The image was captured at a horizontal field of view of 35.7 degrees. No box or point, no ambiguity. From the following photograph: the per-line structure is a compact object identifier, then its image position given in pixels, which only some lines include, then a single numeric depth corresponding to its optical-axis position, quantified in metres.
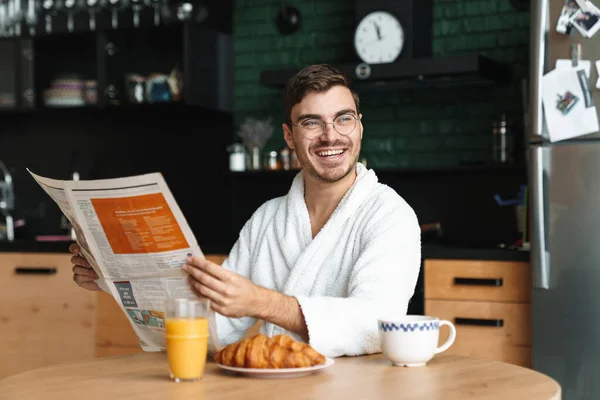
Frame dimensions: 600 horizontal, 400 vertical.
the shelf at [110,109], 4.65
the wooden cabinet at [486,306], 3.64
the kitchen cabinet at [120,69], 4.62
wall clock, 4.21
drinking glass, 1.60
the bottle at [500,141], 4.18
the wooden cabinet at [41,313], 4.39
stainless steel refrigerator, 3.50
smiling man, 1.86
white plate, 1.63
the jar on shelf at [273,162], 4.61
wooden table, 1.54
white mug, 1.72
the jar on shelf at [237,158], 4.68
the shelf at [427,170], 4.11
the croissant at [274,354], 1.64
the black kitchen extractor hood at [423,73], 3.97
